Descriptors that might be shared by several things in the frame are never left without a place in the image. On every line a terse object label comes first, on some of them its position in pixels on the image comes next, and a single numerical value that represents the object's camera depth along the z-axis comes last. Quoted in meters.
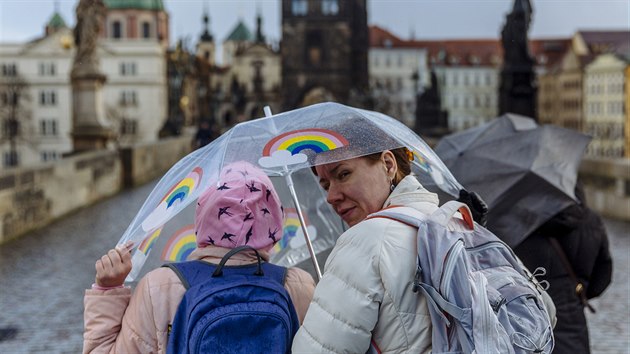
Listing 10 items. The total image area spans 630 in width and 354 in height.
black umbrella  4.93
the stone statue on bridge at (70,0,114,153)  24.20
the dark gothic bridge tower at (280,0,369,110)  73.69
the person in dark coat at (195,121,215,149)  14.52
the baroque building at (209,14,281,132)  114.11
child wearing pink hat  3.09
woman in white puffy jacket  2.75
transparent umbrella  3.33
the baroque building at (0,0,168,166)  97.50
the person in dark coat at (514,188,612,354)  4.79
